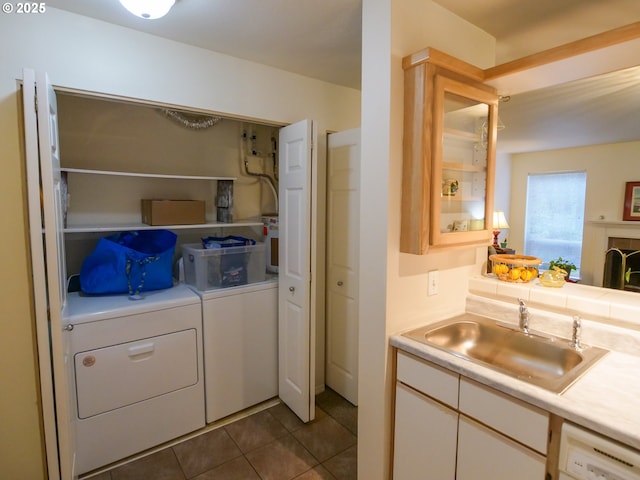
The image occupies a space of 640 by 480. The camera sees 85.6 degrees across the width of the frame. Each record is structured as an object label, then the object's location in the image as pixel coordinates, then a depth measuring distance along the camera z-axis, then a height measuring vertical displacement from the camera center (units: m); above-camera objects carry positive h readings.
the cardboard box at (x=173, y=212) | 2.24 -0.05
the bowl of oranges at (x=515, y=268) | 1.83 -0.33
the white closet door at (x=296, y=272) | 2.17 -0.45
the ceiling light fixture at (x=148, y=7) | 1.33 +0.77
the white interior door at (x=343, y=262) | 2.38 -0.41
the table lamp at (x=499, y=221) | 3.14 -0.15
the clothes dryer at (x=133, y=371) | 1.87 -0.97
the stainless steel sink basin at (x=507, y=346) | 1.43 -0.64
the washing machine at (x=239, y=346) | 2.27 -0.97
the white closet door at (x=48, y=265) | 1.32 -0.25
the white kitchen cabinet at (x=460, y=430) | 1.13 -0.83
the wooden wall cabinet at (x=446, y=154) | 1.43 +0.24
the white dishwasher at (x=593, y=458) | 0.94 -0.71
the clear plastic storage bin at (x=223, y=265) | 2.30 -0.42
